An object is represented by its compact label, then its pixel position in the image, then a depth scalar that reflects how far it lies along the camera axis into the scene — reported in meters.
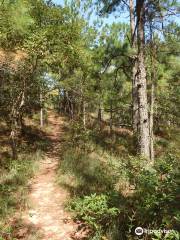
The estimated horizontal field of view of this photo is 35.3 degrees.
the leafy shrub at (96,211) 5.62
